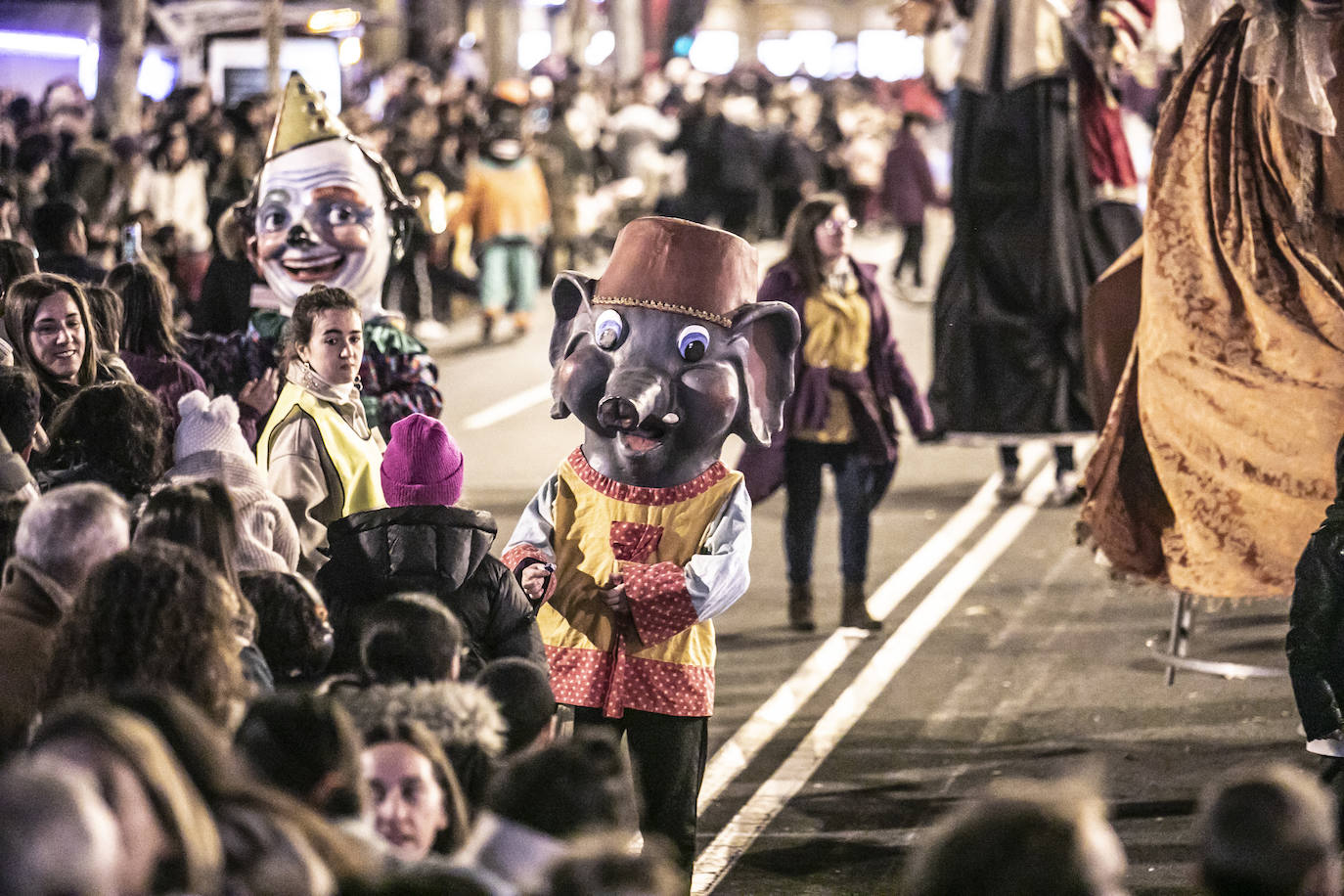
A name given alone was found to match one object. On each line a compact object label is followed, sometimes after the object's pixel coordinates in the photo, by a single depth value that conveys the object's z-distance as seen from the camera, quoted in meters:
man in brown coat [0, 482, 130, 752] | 8.58
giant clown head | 15.16
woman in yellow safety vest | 12.67
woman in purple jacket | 17.92
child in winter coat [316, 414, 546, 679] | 10.31
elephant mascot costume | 11.24
